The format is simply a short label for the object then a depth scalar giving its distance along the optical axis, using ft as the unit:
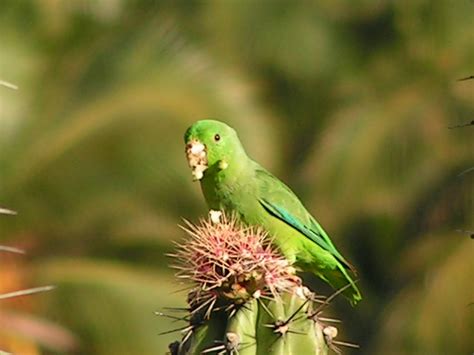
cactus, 23.43
